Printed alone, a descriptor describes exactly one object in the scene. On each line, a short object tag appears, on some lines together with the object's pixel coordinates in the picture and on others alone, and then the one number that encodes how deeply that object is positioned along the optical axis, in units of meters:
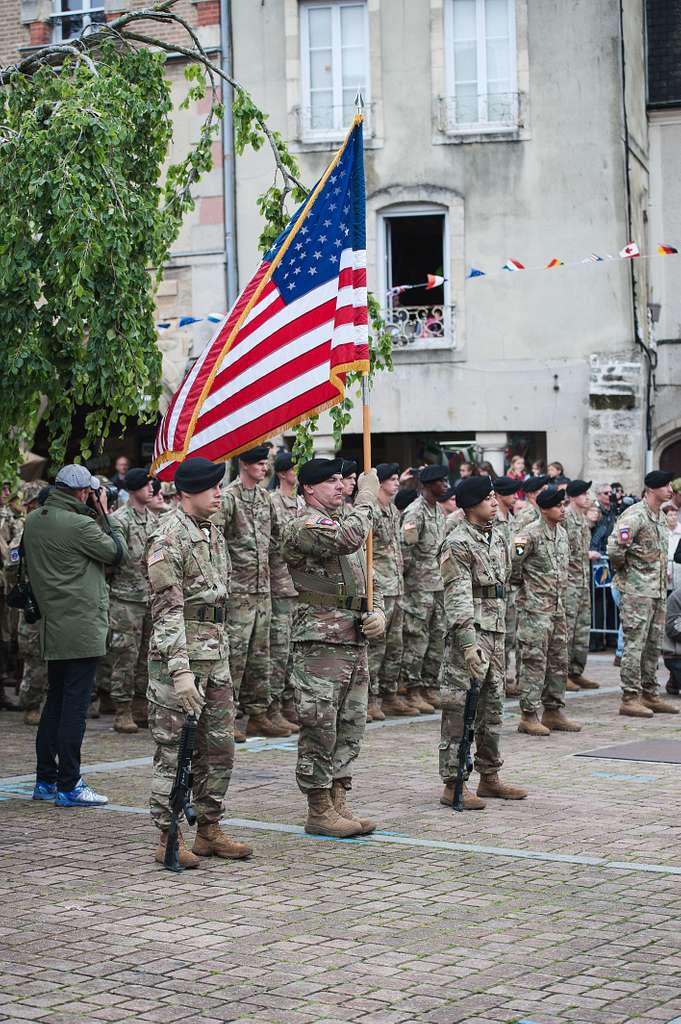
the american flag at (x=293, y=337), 9.28
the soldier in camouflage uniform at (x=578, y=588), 15.18
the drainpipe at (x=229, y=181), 23.31
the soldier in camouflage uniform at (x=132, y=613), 12.77
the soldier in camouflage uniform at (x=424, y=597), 13.96
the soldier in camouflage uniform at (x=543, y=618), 12.43
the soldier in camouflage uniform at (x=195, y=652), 7.82
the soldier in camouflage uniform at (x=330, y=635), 8.47
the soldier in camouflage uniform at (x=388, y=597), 13.35
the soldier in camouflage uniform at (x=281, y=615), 12.69
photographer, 9.48
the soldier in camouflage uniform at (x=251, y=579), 11.95
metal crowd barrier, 18.72
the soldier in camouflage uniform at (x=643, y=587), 13.52
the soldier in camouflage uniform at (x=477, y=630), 9.31
